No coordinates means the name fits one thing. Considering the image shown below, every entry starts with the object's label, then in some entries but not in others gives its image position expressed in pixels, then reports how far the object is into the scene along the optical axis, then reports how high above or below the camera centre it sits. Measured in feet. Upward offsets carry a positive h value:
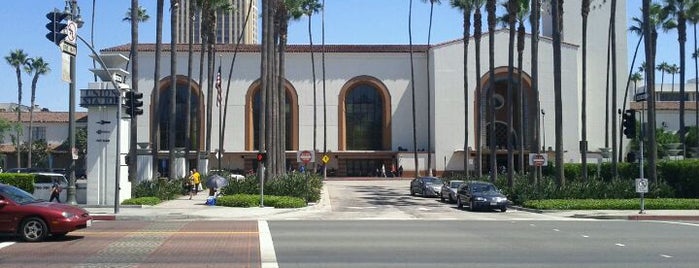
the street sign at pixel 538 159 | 114.42 -0.54
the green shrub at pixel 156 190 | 109.81 -5.13
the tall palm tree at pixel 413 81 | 224.53 +24.07
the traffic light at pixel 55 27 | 70.79 +12.39
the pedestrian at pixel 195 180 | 125.68 -4.14
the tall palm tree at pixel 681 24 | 180.45 +33.72
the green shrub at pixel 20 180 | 103.50 -3.43
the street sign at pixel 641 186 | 95.20 -3.86
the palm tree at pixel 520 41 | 138.51 +24.38
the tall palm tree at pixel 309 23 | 205.18 +39.66
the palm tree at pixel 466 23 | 168.31 +32.41
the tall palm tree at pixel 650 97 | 115.24 +9.42
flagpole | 168.21 +15.39
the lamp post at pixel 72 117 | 97.81 +5.56
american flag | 168.08 +16.18
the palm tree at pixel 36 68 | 285.84 +34.14
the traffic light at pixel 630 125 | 94.27 +3.99
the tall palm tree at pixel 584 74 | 139.13 +18.16
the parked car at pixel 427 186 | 144.87 -5.99
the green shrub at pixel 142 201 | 100.02 -6.20
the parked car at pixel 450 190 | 125.49 -6.00
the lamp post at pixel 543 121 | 243.60 +11.53
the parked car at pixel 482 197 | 103.91 -5.86
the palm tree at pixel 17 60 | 284.20 +37.14
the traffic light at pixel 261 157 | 99.00 -0.16
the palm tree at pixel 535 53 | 123.03 +17.76
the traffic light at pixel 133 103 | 92.12 +6.61
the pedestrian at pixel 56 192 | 99.81 -4.94
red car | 54.13 -4.74
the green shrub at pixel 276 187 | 112.78 -4.81
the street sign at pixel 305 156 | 116.67 -0.02
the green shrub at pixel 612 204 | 102.58 -6.73
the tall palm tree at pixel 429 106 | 221.70 +16.64
